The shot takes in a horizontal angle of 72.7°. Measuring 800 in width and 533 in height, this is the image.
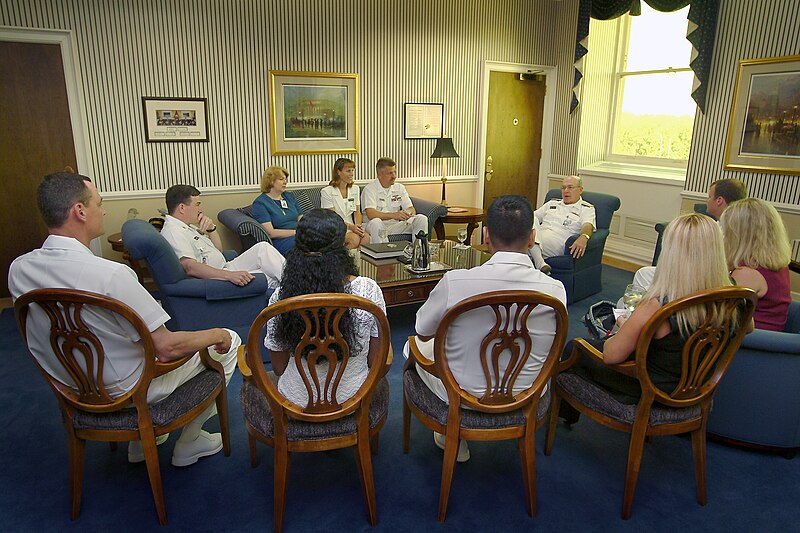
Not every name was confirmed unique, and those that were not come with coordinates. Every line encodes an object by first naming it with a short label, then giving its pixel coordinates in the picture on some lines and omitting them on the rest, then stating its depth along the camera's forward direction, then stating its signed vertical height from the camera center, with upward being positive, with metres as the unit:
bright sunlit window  5.84 +0.50
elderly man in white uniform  4.55 -0.71
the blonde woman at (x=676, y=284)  1.88 -0.49
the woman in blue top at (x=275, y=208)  4.62 -0.62
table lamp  5.89 -0.14
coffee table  3.51 -0.91
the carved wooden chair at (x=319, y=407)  1.73 -0.93
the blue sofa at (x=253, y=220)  4.48 -0.71
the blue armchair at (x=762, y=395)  2.31 -1.10
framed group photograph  4.70 +0.12
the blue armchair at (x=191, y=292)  2.98 -0.90
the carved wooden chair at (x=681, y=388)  1.85 -0.91
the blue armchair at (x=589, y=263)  4.46 -1.02
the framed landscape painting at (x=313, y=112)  5.25 +0.22
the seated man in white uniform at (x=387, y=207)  5.19 -0.69
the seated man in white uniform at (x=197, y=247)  3.21 -0.68
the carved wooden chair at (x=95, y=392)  1.73 -0.90
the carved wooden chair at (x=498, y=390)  1.77 -0.88
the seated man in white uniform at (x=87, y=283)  1.83 -0.50
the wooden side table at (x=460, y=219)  5.68 -0.84
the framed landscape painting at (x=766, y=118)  4.60 +0.19
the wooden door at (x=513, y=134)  6.55 +0.03
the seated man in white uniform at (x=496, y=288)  1.85 -0.50
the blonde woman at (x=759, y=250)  2.41 -0.48
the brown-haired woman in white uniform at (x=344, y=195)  4.99 -0.55
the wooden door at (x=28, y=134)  4.21 -0.02
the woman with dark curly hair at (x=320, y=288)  1.86 -0.52
